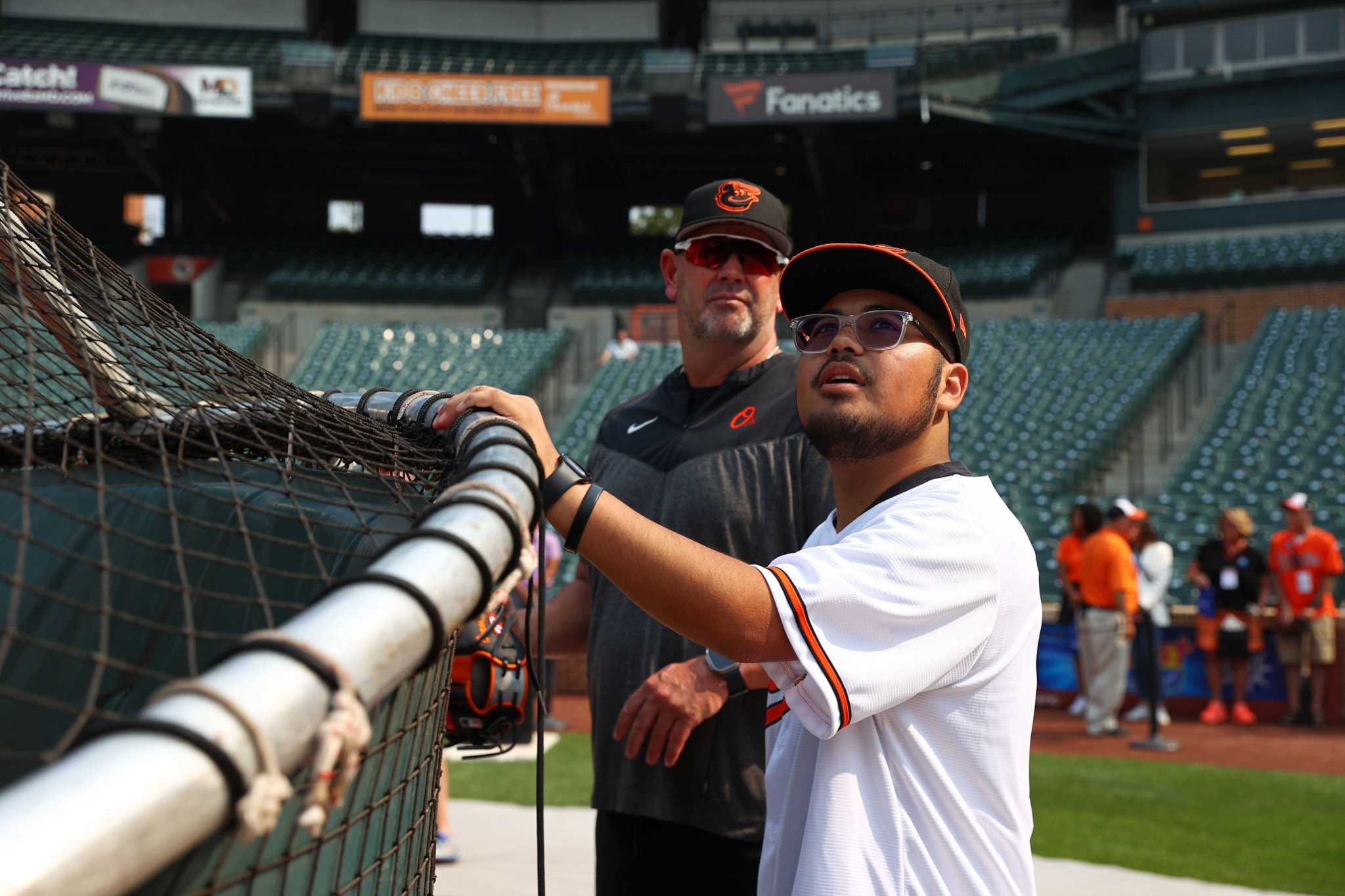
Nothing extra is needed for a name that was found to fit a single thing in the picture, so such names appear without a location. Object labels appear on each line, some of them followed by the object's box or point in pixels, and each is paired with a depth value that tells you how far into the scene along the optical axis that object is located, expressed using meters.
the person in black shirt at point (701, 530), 2.48
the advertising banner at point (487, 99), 22.81
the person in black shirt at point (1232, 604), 9.77
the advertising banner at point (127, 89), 21.84
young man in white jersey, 1.62
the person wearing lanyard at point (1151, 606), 8.88
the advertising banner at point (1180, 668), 10.09
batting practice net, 1.53
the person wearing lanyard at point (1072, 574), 9.82
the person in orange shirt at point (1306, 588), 9.47
